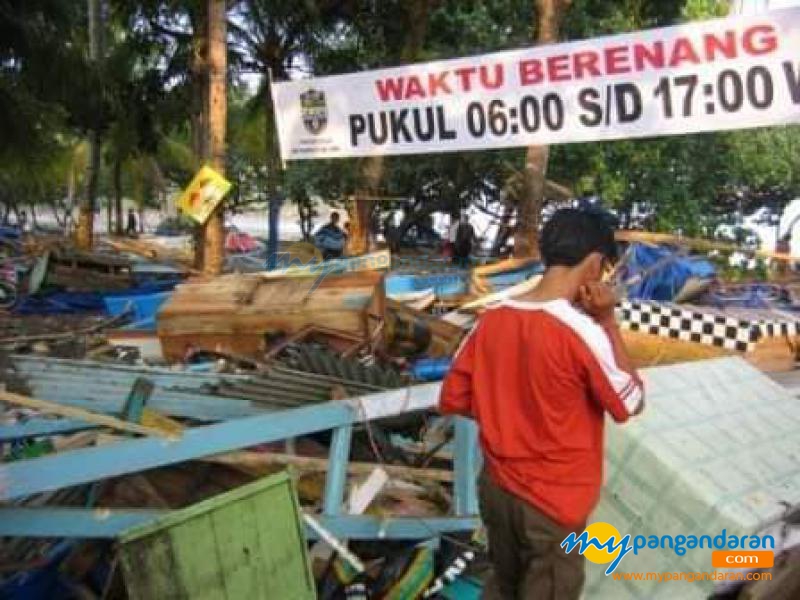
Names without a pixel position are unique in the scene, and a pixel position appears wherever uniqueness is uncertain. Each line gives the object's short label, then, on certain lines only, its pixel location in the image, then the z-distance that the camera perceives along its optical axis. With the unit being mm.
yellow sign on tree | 9664
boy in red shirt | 2463
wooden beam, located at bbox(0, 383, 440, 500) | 2984
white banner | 6309
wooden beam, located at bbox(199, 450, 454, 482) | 3930
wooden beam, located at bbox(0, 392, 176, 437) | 3320
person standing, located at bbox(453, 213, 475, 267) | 21688
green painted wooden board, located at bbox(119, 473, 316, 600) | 2848
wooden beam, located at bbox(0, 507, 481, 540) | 3123
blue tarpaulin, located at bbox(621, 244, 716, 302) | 8625
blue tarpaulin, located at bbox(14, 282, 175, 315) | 13406
